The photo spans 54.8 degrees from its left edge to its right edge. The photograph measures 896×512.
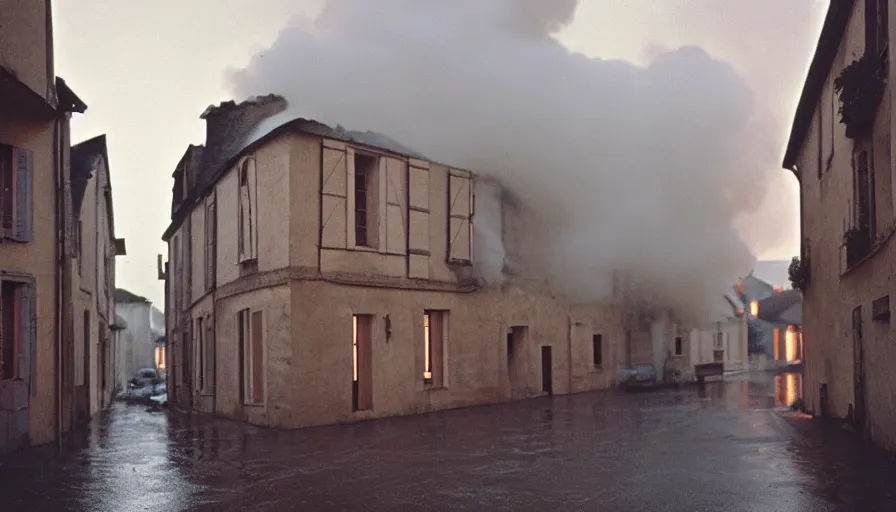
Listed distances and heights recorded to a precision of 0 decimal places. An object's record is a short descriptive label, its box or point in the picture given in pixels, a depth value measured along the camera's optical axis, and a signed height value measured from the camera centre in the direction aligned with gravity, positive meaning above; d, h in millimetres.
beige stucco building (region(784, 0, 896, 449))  12039 +1394
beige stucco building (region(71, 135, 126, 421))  20109 +920
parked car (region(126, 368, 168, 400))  36591 -3474
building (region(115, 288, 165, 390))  56406 -1268
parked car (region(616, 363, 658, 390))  30891 -2665
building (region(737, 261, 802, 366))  59594 -2050
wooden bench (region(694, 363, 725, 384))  34094 -2764
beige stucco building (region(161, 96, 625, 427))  18234 +490
